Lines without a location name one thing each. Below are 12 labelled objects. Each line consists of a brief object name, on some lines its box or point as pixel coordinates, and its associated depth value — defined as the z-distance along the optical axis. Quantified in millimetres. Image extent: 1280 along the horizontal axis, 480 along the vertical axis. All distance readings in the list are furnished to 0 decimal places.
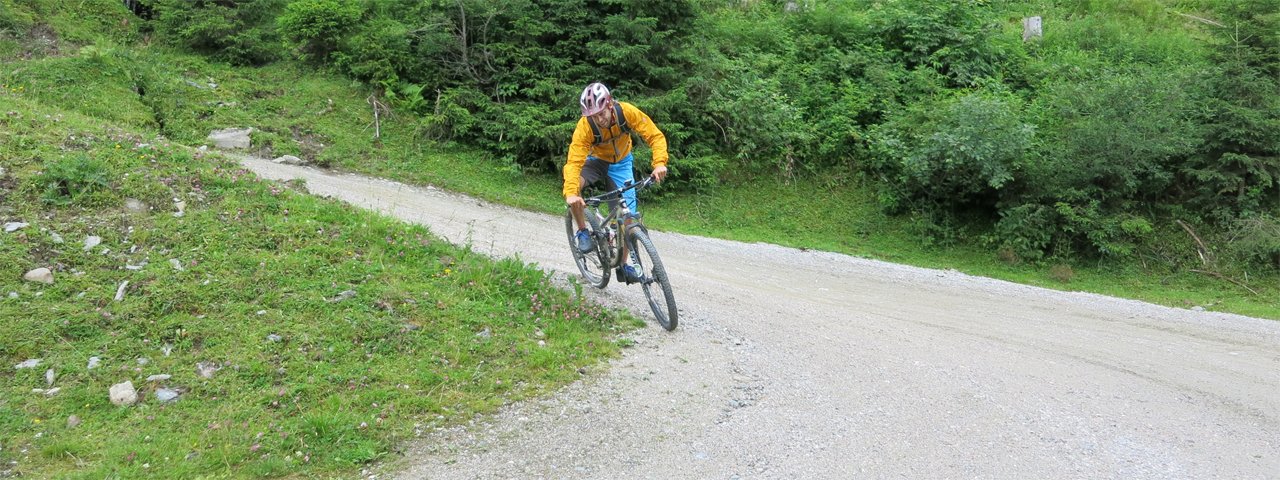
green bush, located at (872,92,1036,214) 13984
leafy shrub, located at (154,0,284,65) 16516
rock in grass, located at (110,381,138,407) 5211
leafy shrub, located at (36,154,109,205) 7410
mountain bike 7203
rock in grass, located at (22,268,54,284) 6234
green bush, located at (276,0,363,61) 16000
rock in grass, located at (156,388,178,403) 5273
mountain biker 7113
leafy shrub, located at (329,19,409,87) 16125
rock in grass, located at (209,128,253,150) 13984
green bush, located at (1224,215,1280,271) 13195
